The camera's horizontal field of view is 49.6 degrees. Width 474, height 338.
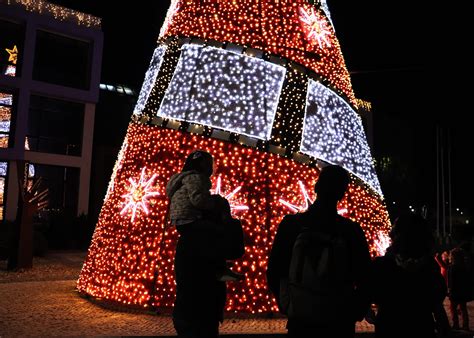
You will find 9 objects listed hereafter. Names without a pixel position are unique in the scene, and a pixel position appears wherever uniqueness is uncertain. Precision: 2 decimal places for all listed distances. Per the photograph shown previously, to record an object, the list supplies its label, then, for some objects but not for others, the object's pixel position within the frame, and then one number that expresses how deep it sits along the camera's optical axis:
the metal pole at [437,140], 42.68
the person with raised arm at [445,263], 7.89
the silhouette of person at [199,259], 3.47
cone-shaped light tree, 6.66
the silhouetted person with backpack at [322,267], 2.53
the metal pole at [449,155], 44.15
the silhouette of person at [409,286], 2.89
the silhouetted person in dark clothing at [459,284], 7.21
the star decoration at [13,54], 26.68
